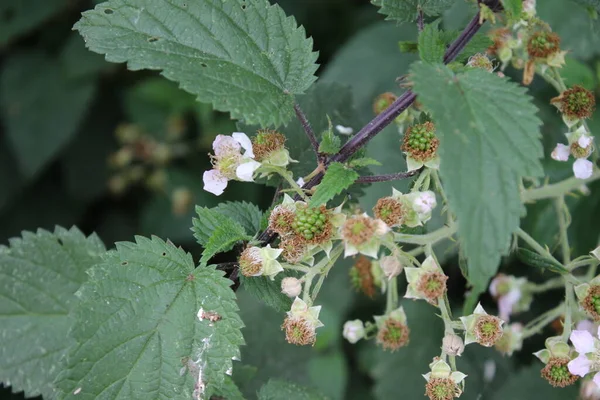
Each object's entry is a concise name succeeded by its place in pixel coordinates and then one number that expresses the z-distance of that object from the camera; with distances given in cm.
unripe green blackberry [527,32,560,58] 47
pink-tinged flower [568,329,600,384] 43
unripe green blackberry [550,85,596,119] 46
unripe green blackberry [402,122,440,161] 43
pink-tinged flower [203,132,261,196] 44
